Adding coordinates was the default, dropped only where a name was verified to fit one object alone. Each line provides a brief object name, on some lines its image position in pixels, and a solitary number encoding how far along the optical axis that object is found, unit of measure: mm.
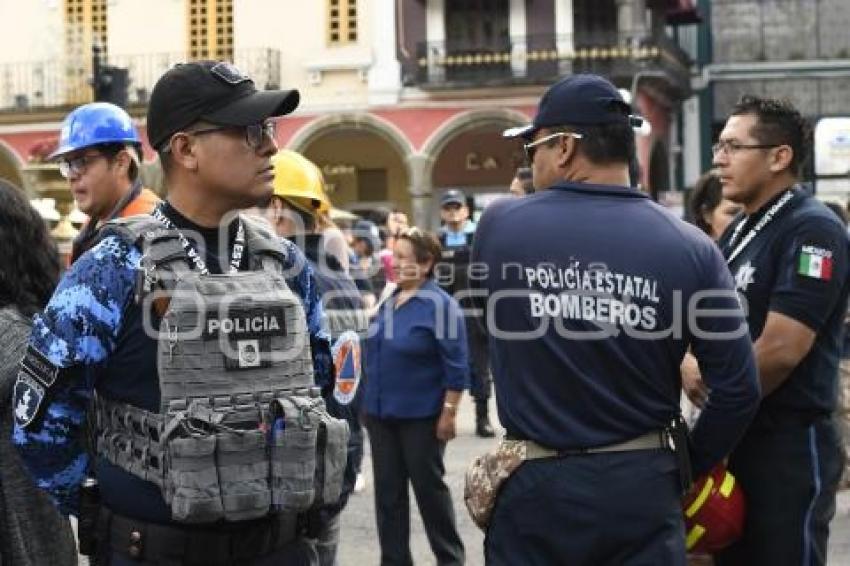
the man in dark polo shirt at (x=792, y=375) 4242
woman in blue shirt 6965
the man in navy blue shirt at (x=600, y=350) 3586
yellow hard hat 5574
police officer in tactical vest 3131
